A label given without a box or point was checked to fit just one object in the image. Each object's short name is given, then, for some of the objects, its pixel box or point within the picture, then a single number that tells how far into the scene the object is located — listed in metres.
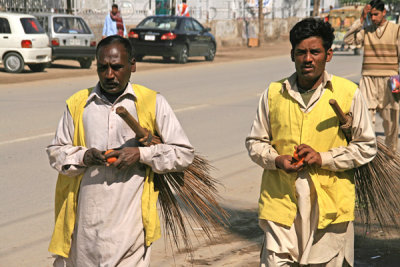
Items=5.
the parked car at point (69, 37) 20.72
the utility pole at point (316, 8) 42.66
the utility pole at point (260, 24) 36.62
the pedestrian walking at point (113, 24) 22.02
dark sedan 23.41
